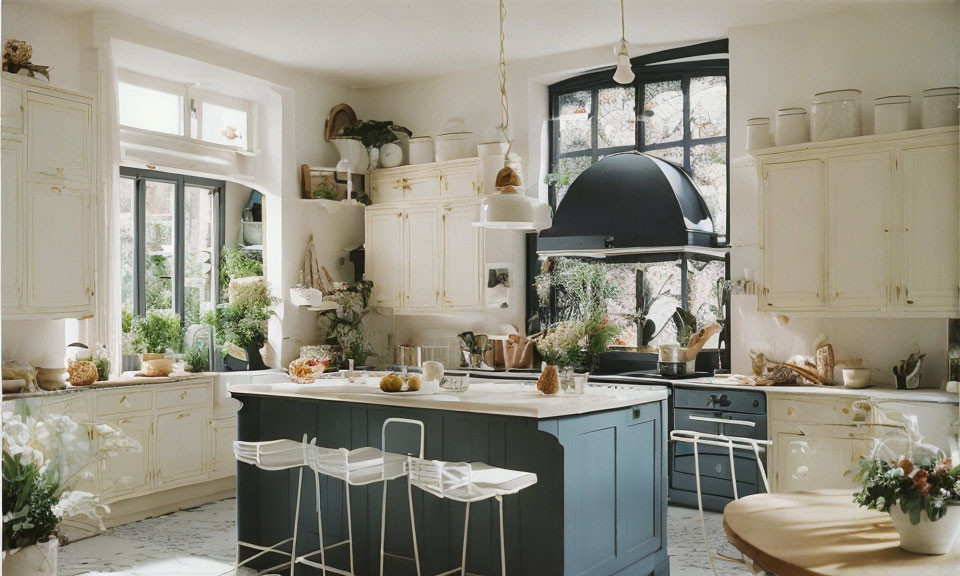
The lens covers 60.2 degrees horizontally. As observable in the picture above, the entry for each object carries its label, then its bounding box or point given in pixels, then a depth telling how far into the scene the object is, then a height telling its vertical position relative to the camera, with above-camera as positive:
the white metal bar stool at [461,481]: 3.43 -0.83
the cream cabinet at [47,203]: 4.89 +0.54
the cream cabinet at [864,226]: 5.09 +0.39
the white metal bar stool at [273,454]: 4.14 -0.85
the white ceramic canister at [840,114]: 5.46 +1.14
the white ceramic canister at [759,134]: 5.83 +1.08
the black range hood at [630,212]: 5.91 +0.56
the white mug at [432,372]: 4.62 -0.47
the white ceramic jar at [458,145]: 7.10 +1.23
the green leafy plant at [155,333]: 6.48 -0.35
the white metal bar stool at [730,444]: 2.67 -0.89
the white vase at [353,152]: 7.40 +1.23
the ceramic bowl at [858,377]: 5.31 -0.58
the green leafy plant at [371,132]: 7.52 +1.42
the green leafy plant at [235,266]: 7.31 +0.20
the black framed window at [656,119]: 6.48 +1.39
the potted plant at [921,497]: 2.25 -0.58
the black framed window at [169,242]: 6.74 +0.40
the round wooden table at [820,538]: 2.21 -0.75
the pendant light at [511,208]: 4.31 +0.42
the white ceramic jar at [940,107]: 5.07 +1.11
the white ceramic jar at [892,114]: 5.25 +1.10
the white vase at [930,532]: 2.27 -0.68
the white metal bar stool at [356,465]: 3.81 -0.83
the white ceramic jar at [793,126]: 5.67 +1.10
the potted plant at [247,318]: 6.99 -0.25
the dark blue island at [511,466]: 3.80 -0.92
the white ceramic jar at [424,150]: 7.35 +1.23
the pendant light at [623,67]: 4.07 +1.09
